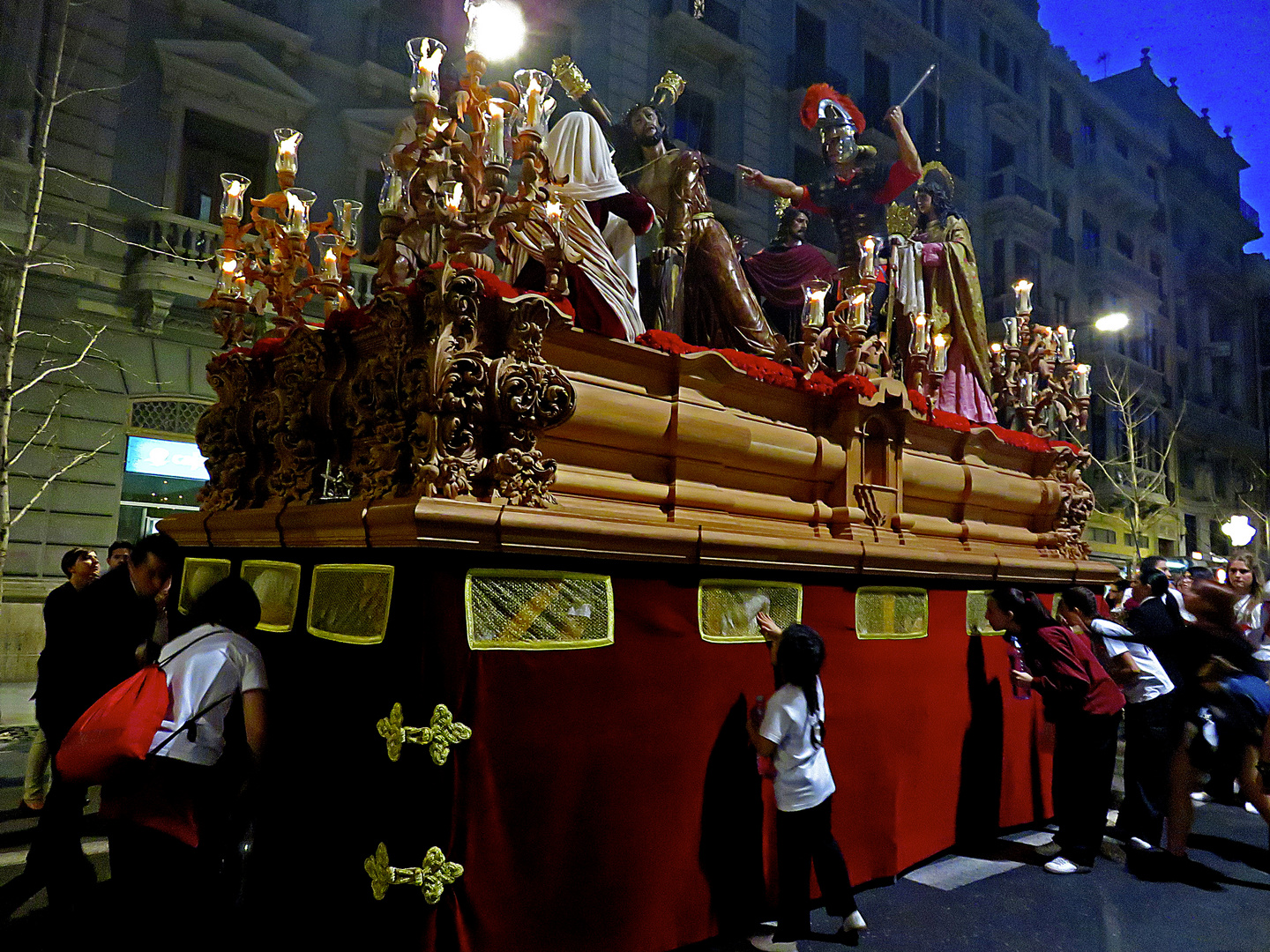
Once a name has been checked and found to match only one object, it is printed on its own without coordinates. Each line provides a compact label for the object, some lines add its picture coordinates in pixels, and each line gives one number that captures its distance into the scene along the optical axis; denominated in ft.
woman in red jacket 16.71
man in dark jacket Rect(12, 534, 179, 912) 15.12
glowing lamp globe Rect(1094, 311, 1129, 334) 48.29
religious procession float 9.98
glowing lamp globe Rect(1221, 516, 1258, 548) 56.65
